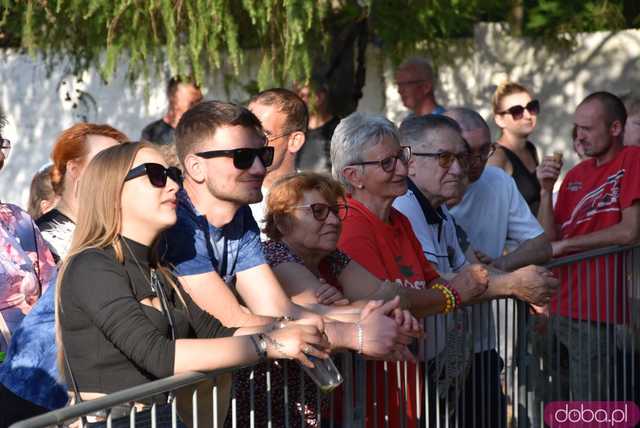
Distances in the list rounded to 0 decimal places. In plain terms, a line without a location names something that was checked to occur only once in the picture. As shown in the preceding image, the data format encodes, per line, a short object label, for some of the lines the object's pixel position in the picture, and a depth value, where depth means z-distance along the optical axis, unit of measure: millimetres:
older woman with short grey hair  8214
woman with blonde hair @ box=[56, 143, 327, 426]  5824
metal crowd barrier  6206
